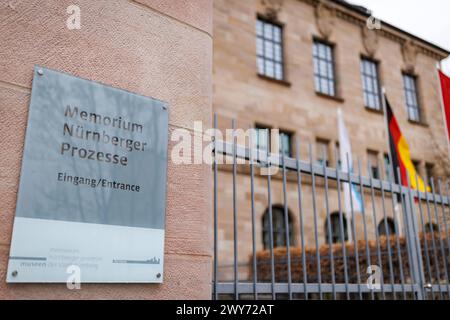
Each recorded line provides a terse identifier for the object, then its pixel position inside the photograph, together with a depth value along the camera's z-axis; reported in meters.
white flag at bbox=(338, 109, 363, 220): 11.73
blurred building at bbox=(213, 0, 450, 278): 14.47
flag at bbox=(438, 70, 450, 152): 5.86
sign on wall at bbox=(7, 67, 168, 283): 2.33
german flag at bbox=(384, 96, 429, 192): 8.31
